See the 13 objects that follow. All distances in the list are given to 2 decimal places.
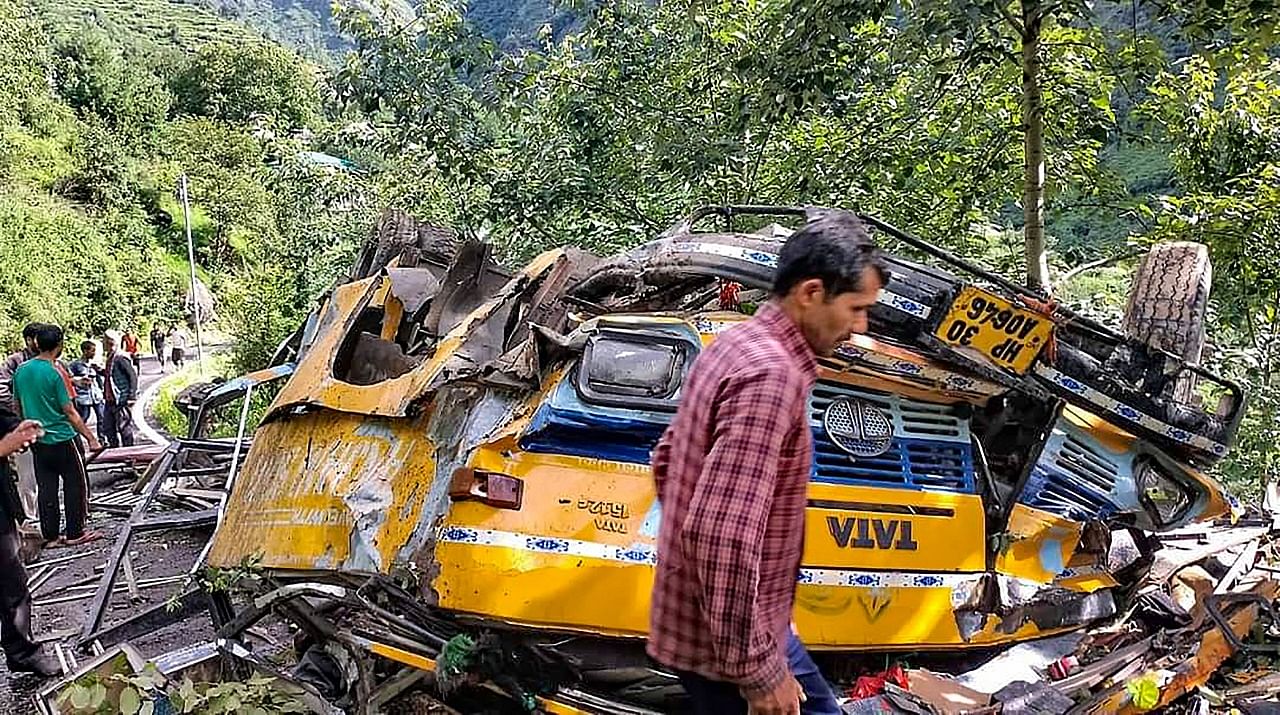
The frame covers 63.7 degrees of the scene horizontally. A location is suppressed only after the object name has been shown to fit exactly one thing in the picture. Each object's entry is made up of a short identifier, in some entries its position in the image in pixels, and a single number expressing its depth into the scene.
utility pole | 28.50
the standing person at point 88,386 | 11.40
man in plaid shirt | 1.80
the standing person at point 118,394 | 11.74
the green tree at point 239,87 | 50.50
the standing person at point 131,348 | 16.66
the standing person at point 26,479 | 8.23
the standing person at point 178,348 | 26.24
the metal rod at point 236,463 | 4.52
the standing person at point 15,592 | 4.98
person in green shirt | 6.81
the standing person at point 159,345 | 28.00
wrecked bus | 3.28
